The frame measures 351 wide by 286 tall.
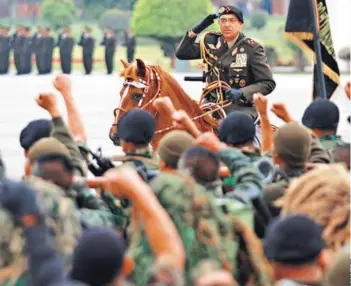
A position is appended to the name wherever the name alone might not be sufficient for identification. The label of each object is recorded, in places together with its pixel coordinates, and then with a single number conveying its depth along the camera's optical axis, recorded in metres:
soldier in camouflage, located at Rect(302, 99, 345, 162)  19.22
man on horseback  26.34
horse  24.73
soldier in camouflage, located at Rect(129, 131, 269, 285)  12.25
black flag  27.44
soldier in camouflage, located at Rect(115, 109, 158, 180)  16.28
